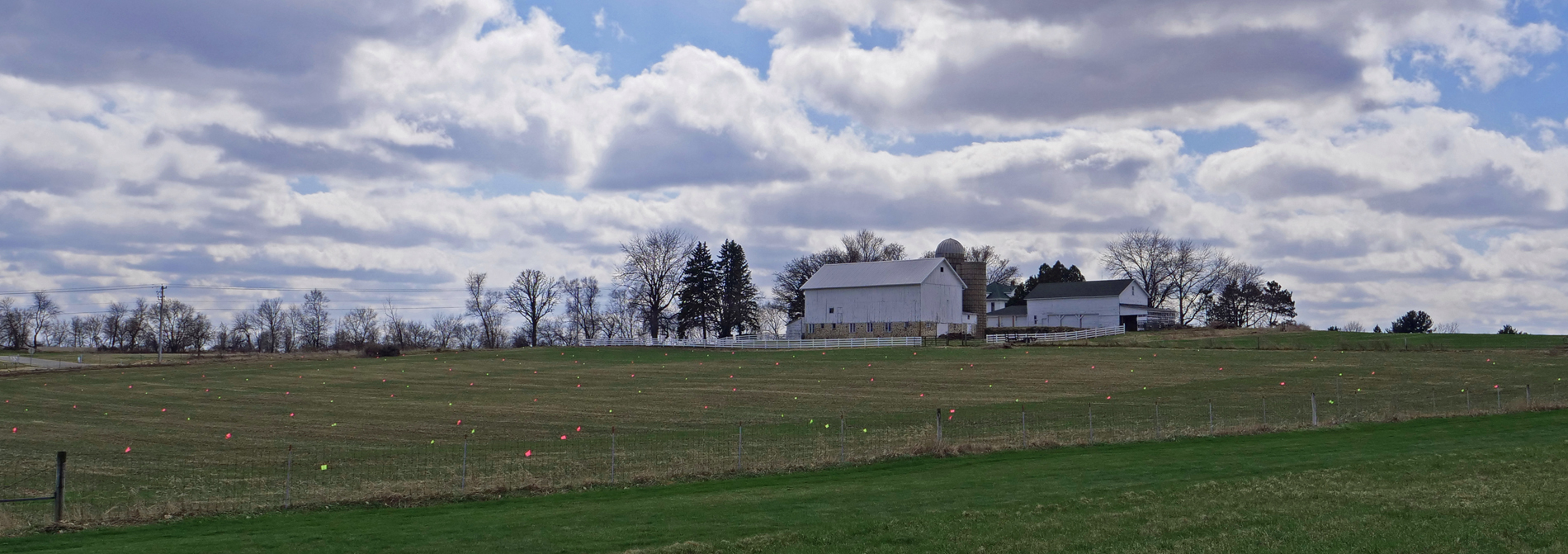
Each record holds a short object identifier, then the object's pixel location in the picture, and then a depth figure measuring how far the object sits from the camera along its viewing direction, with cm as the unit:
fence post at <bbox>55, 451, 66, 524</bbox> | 1710
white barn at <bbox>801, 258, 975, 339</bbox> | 9519
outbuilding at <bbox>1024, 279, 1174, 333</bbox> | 10394
